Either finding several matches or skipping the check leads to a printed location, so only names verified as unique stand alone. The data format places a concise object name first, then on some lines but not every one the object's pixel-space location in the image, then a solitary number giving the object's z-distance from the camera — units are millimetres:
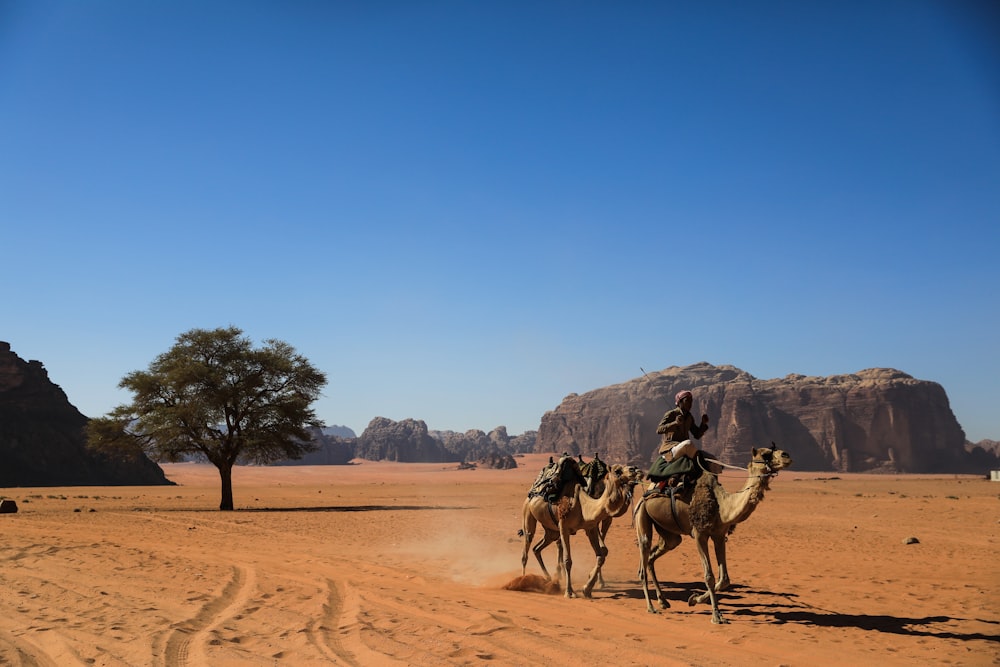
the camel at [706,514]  10055
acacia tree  37250
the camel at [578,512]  12266
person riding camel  11230
